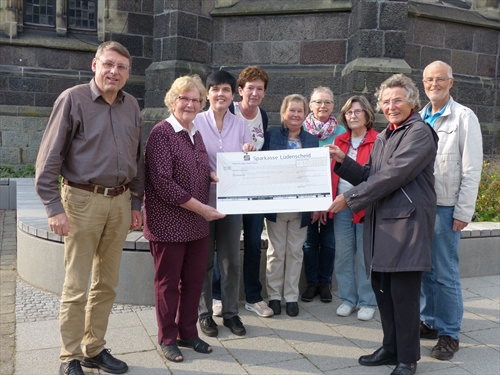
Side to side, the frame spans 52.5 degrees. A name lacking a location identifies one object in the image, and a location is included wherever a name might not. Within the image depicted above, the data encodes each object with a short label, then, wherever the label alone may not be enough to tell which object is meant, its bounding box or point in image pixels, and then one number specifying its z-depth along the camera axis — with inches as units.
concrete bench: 185.6
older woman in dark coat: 129.8
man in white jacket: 146.2
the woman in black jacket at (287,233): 172.2
